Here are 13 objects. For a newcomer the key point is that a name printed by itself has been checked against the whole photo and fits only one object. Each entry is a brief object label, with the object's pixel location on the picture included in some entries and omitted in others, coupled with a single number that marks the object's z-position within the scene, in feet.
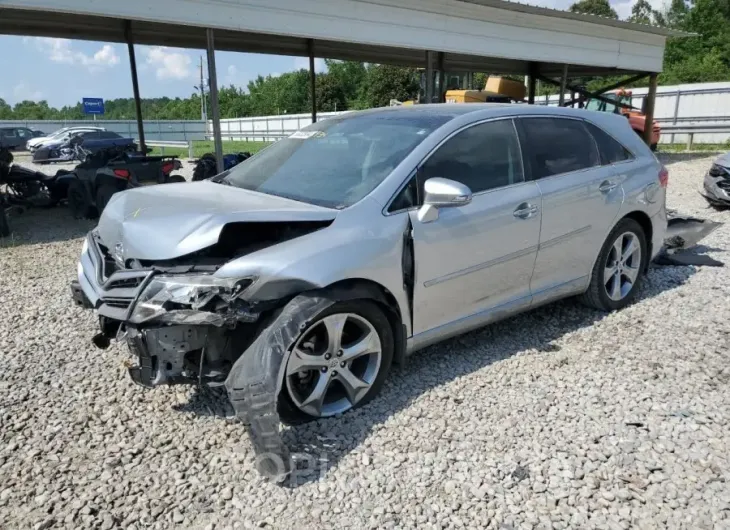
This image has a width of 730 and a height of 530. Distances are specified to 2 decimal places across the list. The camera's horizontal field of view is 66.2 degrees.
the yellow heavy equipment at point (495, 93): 61.59
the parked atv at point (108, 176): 28.22
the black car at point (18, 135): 96.86
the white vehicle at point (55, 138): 84.33
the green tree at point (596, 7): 194.08
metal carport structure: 26.11
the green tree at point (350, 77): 162.07
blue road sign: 123.24
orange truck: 64.85
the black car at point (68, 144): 75.92
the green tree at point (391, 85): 131.23
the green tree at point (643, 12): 196.11
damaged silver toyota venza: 9.11
